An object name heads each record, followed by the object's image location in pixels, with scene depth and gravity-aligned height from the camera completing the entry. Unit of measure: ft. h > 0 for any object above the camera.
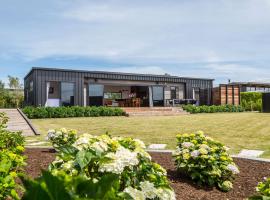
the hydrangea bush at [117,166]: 6.82 -1.58
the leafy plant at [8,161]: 7.69 -1.96
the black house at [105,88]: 78.02 +4.42
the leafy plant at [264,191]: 6.13 -1.96
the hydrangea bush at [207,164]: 13.84 -2.86
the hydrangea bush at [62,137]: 19.22 -2.16
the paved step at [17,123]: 37.09 -2.93
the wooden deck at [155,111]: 76.95 -2.30
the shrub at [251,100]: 98.33 +0.63
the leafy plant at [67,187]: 3.12 -0.96
